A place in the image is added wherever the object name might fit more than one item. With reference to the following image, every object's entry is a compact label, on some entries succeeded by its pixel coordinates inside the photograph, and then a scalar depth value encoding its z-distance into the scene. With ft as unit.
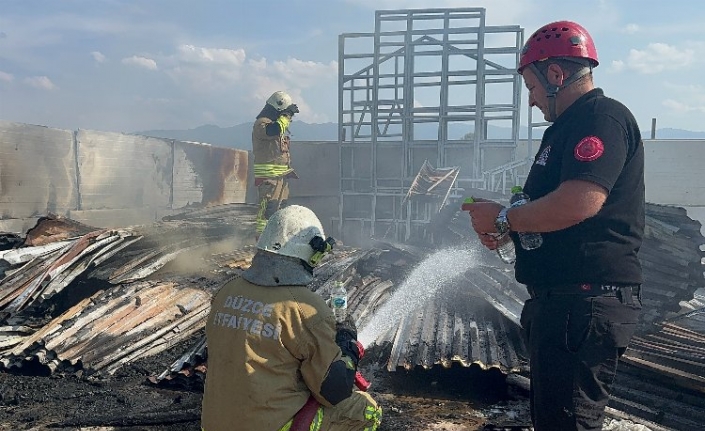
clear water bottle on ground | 9.00
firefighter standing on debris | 25.89
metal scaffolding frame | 39.14
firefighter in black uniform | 6.61
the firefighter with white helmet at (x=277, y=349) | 7.16
